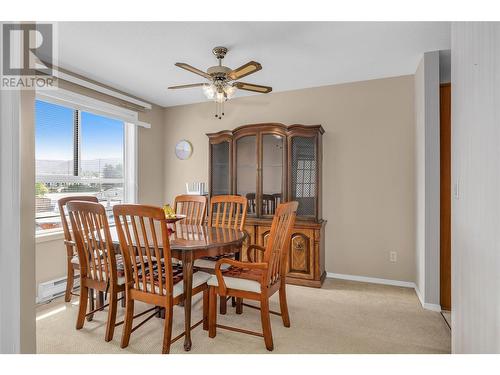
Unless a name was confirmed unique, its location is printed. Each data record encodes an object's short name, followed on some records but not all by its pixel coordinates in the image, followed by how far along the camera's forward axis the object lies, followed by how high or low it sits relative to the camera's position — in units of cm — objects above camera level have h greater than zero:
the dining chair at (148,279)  184 -65
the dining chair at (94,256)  204 -52
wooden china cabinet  339 +11
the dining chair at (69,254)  257 -64
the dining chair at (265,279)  204 -70
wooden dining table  202 -43
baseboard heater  288 -106
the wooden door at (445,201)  278 -14
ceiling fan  222 +89
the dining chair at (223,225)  262 -41
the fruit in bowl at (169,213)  242 -22
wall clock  459 +60
